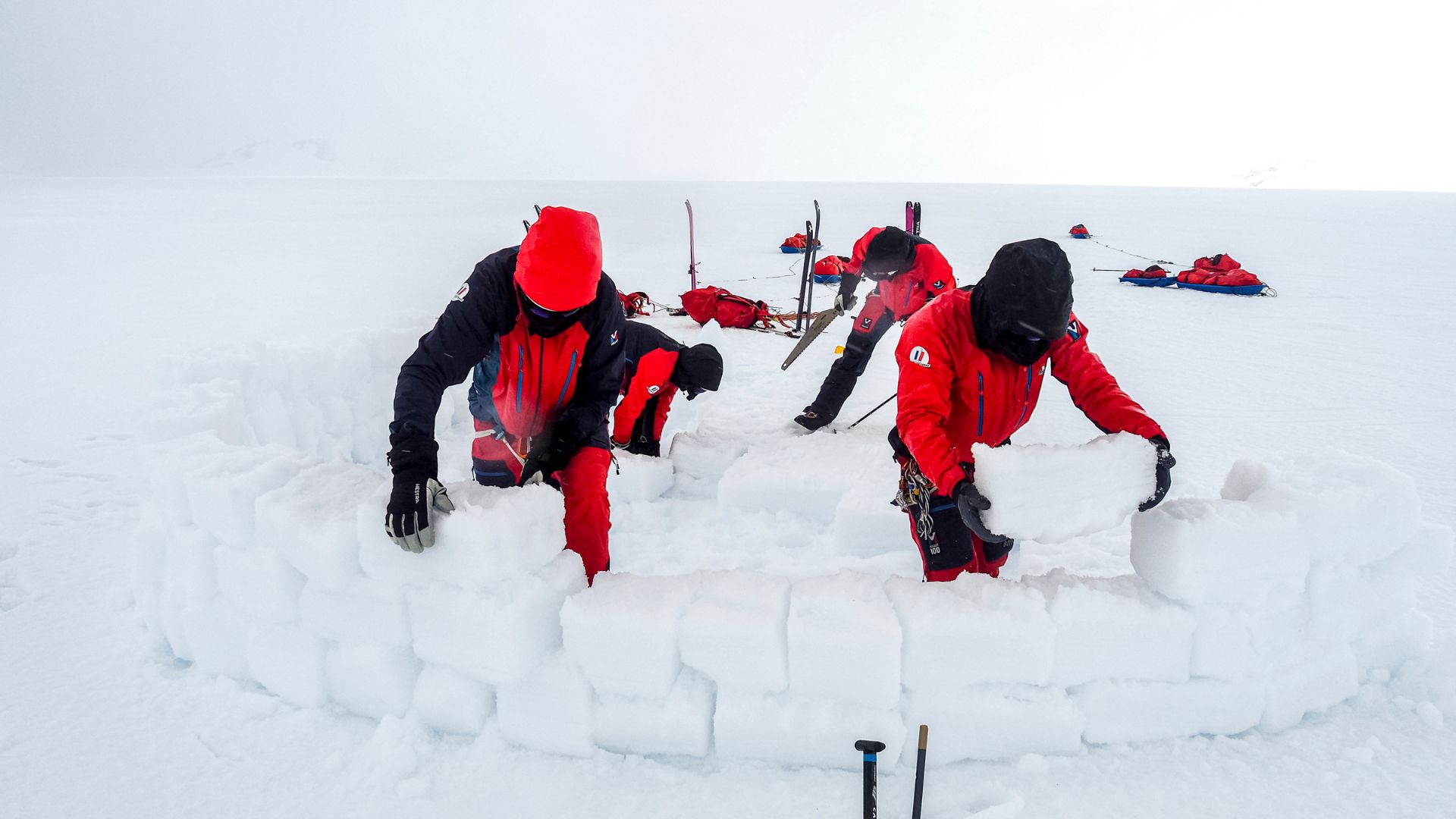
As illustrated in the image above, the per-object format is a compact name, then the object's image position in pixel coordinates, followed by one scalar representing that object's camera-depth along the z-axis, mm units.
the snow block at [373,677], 1894
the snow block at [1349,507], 1823
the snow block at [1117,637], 1786
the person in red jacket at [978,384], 1949
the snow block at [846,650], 1724
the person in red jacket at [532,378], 1903
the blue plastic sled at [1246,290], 9180
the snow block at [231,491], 1973
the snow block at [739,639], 1742
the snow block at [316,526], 1821
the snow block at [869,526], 2990
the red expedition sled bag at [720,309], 7551
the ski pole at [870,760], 1562
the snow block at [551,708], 1819
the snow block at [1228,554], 1772
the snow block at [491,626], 1765
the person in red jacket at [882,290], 4242
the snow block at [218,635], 2058
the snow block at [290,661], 1959
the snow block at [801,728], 1770
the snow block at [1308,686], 1872
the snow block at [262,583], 1946
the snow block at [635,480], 3574
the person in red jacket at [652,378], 3941
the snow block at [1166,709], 1824
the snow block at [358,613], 1850
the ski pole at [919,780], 1548
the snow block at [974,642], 1741
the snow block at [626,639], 1755
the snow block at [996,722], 1777
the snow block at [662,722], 1797
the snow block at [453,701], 1861
